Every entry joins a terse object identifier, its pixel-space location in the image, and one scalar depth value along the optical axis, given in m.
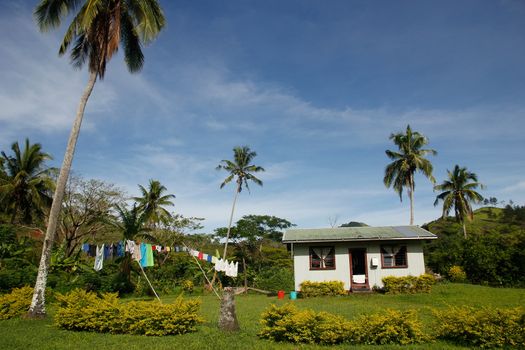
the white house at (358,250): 20.83
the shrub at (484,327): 7.71
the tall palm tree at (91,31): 13.02
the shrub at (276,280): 24.77
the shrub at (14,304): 12.80
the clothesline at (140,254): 16.44
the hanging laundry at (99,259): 18.23
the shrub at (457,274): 26.03
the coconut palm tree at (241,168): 35.34
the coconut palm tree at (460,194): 38.03
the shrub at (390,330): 8.33
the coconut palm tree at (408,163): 32.94
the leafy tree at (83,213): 28.62
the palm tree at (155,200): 34.53
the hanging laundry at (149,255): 16.45
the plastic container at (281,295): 21.08
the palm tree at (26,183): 26.47
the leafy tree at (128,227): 24.51
